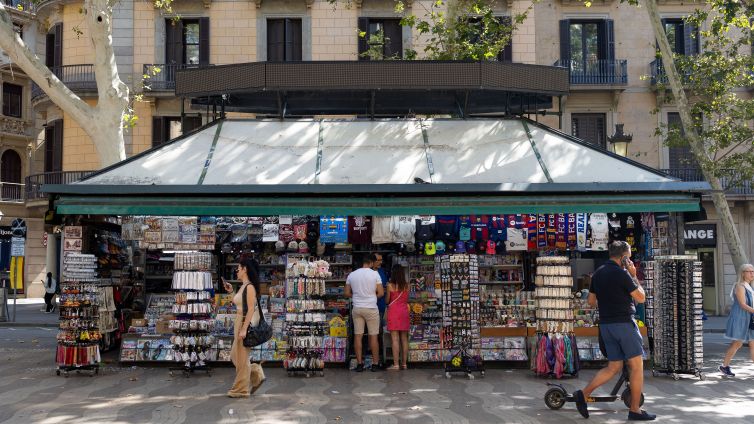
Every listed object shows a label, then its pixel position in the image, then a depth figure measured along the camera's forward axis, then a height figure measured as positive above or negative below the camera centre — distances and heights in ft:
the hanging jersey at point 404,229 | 44.93 +1.15
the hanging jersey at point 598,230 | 45.27 +1.04
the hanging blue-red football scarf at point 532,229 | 45.44 +1.12
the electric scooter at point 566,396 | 27.96 -5.33
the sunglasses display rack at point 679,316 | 36.04 -3.16
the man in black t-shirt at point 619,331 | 26.84 -2.87
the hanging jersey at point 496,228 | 46.29 +1.22
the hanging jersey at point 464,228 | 46.32 +1.22
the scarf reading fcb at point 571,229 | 45.11 +1.10
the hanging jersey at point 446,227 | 46.14 +1.29
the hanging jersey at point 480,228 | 46.29 +1.22
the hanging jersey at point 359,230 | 45.39 +1.12
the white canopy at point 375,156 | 39.93 +5.00
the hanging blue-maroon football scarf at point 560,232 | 45.11 +0.93
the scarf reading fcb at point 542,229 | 45.32 +1.11
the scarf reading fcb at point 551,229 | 45.27 +1.11
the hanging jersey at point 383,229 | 44.83 +1.15
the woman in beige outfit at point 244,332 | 31.07 -3.23
